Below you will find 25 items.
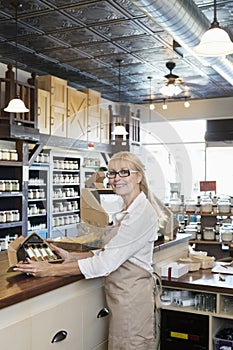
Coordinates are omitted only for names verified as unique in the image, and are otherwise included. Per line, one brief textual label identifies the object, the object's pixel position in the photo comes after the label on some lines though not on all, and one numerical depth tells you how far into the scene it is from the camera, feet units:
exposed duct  10.70
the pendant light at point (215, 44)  9.78
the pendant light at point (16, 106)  15.03
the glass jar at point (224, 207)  19.16
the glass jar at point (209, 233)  19.51
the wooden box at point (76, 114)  22.01
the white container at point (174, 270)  8.73
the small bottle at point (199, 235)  19.72
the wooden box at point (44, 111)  19.70
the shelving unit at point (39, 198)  19.93
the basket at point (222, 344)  7.81
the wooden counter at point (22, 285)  5.14
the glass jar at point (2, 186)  17.52
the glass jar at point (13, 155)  18.21
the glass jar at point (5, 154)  17.70
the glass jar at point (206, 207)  19.36
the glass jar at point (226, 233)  19.19
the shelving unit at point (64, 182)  20.08
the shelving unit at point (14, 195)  17.85
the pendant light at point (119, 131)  13.48
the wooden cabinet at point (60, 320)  5.21
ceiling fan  19.40
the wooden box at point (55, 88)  20.56
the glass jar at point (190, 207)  20.20
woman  6.24
